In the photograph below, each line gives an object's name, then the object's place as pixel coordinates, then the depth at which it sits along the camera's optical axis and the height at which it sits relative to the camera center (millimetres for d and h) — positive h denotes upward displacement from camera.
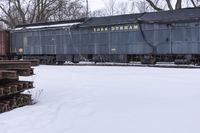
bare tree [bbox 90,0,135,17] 43325 +10249
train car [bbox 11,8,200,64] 12872 +1404
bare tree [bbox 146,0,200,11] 22046 +5880
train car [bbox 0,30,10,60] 18506 +1305
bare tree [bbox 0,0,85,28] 27213 +6354
